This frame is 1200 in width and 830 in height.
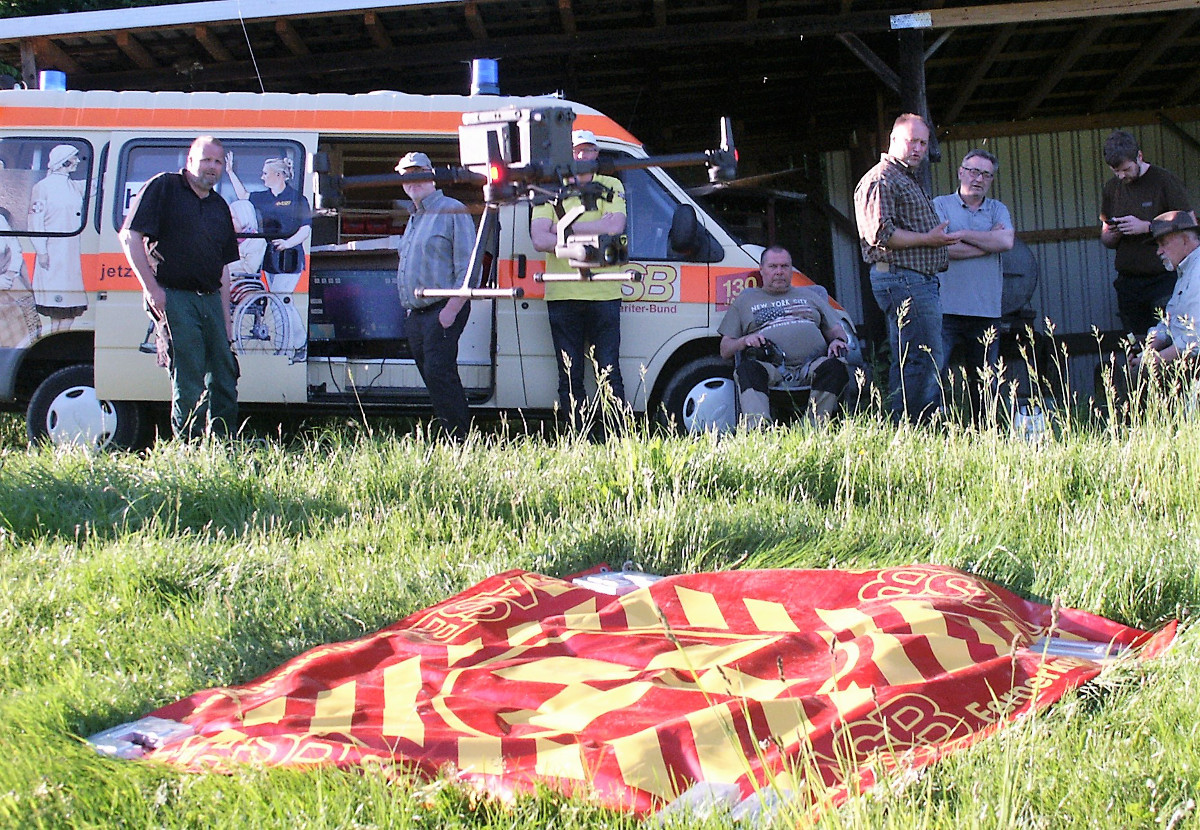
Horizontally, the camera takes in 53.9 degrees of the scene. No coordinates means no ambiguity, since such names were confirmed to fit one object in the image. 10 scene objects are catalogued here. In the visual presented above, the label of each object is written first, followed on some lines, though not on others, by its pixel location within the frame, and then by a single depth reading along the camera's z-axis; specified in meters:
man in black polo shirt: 6.52
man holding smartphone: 7.53
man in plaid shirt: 6.60
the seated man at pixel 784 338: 7.02
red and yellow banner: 2.63
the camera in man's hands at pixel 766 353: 7.12
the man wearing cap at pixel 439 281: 6.86
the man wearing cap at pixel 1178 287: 6.11
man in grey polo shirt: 7.01
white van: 7.45
